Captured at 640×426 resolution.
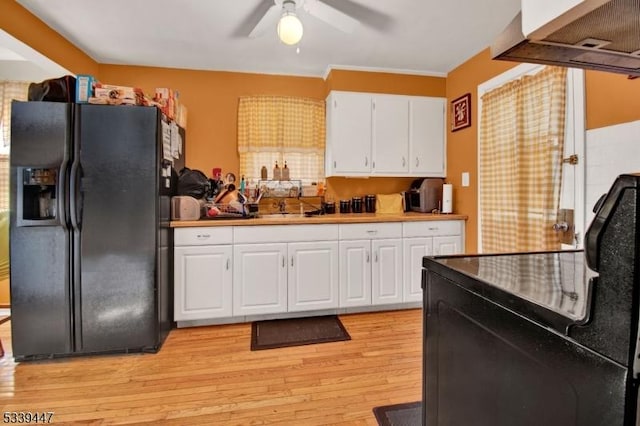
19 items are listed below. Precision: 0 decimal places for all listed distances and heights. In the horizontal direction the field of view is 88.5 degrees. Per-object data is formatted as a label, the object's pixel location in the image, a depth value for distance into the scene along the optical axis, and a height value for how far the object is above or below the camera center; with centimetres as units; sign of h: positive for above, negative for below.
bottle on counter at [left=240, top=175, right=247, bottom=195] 331 +22
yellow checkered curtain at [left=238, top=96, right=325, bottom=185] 342 +77
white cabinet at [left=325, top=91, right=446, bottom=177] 332 +75
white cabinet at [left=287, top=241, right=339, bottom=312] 284 -60
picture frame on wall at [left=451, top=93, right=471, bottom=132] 315 +95
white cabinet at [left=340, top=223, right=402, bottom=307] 294 -51
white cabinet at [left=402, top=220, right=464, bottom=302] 306 -35
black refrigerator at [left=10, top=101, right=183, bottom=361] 216 -14
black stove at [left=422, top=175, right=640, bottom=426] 51 -25
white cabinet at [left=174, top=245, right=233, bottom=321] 264 -61
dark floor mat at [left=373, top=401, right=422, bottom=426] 163 -106
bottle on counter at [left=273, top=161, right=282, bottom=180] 344 +35
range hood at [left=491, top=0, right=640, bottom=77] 71 +43
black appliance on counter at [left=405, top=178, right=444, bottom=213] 340 +12
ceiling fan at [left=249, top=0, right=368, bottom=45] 191 +119
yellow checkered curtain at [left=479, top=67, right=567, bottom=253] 218 +35
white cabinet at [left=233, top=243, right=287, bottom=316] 274 -60
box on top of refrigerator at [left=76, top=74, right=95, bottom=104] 224 +81
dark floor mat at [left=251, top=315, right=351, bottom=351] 248 -100
